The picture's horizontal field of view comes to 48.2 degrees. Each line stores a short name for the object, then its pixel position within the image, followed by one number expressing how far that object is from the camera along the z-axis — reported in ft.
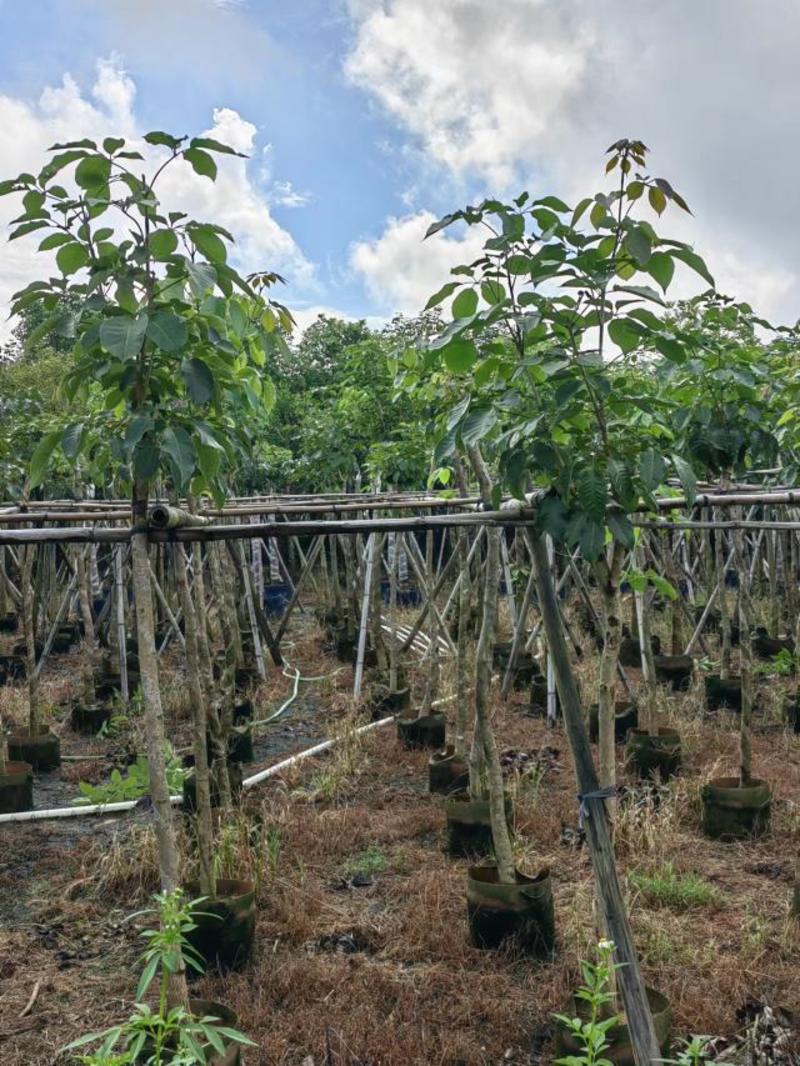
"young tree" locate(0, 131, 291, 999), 7.65
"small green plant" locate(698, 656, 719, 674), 23.90
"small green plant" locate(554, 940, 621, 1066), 6.27
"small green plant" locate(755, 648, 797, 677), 23.86
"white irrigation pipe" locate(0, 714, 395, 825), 16.06
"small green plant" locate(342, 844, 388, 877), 13.73
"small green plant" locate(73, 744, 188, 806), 16.24
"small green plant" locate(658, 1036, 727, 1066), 6.22
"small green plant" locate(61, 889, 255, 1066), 5.84
